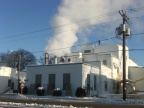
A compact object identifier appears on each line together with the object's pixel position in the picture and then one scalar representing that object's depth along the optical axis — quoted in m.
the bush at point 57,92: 44.03
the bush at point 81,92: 41.79
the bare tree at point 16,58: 93.50
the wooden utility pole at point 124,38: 33.89
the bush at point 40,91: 45.38
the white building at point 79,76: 44.72
